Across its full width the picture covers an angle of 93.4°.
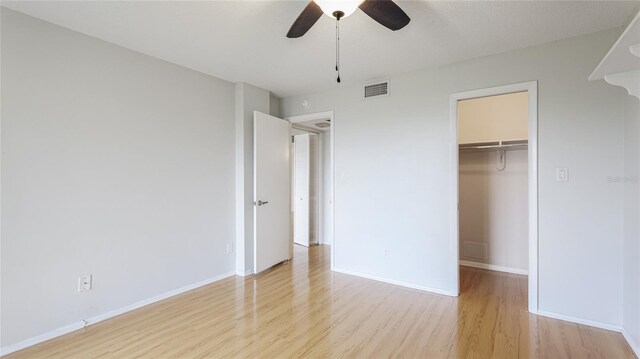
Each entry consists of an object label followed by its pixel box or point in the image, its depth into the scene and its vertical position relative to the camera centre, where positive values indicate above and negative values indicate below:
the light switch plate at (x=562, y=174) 2.52 +0.03
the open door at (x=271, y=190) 3.69 -0.15
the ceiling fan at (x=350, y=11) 1.63 +0.95
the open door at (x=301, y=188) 5.24 -0.17
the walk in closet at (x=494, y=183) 3.68 -0.07
